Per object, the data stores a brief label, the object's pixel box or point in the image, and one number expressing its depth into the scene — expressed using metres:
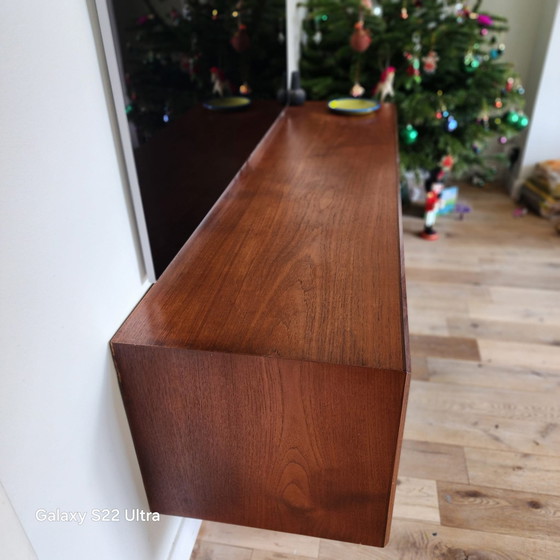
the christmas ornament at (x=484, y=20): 2.24
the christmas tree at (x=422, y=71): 2.23
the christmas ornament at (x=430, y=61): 2.21
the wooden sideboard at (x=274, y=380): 0.73
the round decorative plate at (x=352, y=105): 1.98
